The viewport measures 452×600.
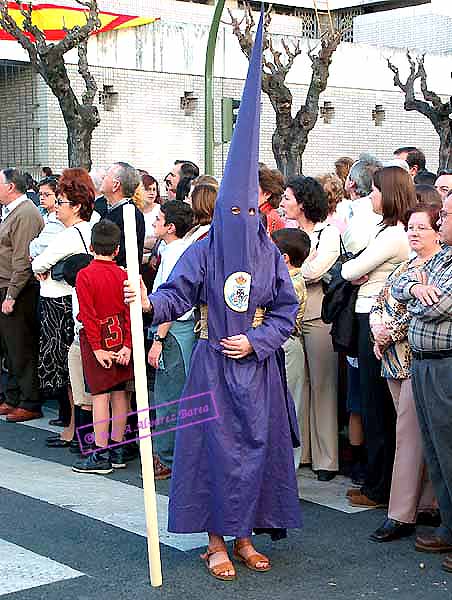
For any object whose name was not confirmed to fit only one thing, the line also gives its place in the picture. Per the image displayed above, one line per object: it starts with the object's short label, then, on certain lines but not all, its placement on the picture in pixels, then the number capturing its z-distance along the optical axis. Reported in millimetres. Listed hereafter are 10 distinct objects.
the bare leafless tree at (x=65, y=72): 19359
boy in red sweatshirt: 7004
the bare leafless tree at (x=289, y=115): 21266
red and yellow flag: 22891
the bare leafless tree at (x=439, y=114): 20047
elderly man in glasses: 5121
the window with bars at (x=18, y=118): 24219
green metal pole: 11961
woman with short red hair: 7832
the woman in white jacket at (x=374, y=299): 6086
